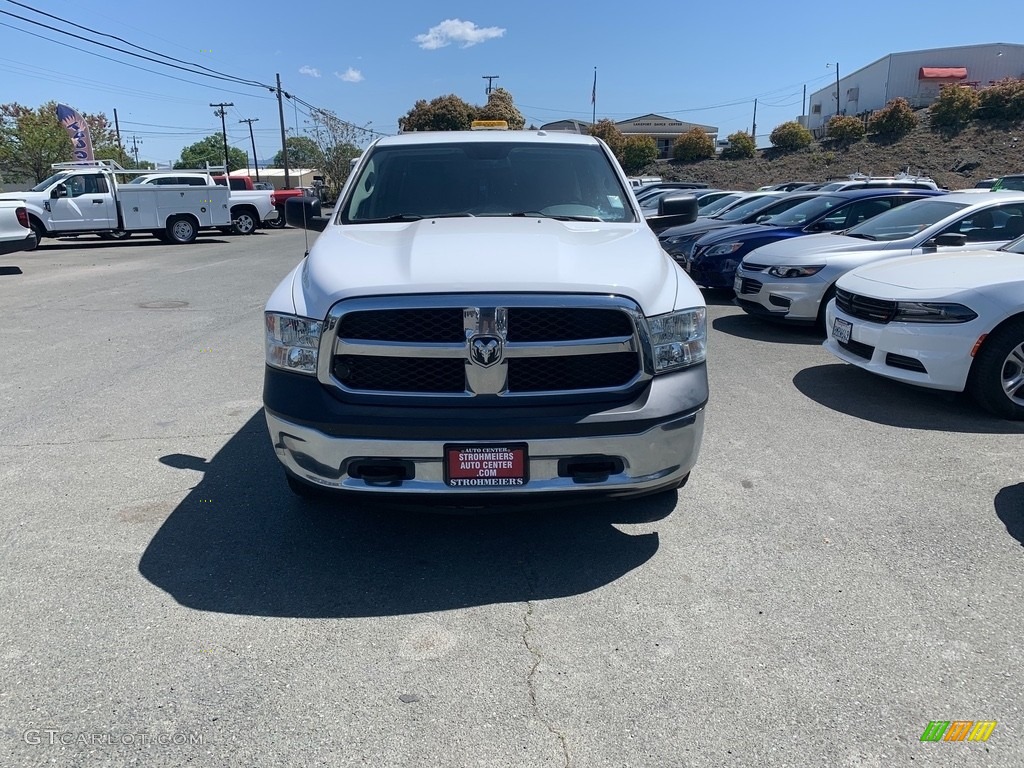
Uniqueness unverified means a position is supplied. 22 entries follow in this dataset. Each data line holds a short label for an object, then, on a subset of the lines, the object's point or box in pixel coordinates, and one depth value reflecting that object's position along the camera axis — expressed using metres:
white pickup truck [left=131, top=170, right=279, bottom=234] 26.47
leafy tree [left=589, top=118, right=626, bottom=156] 57.36
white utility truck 21.41
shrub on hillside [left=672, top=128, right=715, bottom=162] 59.56
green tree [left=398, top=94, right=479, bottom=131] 50.90
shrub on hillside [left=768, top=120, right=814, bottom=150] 56.28
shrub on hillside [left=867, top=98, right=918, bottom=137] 52.28
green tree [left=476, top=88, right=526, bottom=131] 48.95
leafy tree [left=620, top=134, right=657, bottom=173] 57.50
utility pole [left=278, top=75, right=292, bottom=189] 47.28
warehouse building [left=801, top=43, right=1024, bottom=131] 79.31
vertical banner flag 38.59
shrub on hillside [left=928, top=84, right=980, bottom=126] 51.22
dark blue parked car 10.30
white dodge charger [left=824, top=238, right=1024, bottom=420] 5.39
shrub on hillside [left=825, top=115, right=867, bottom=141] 54.41
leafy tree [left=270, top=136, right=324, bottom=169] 52.75
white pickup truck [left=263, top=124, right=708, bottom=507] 3.07
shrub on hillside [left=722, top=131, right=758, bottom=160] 57.81
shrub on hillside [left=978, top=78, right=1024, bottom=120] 49.50
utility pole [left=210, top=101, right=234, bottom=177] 79.11
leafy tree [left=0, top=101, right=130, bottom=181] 49.19
